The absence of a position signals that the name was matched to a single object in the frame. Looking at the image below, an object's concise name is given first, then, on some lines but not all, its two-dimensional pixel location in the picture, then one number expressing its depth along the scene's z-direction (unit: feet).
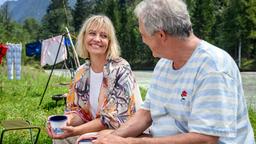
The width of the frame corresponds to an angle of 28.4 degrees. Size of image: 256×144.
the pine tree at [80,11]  230.89
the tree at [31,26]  286.46
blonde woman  9.93
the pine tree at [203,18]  165.37
